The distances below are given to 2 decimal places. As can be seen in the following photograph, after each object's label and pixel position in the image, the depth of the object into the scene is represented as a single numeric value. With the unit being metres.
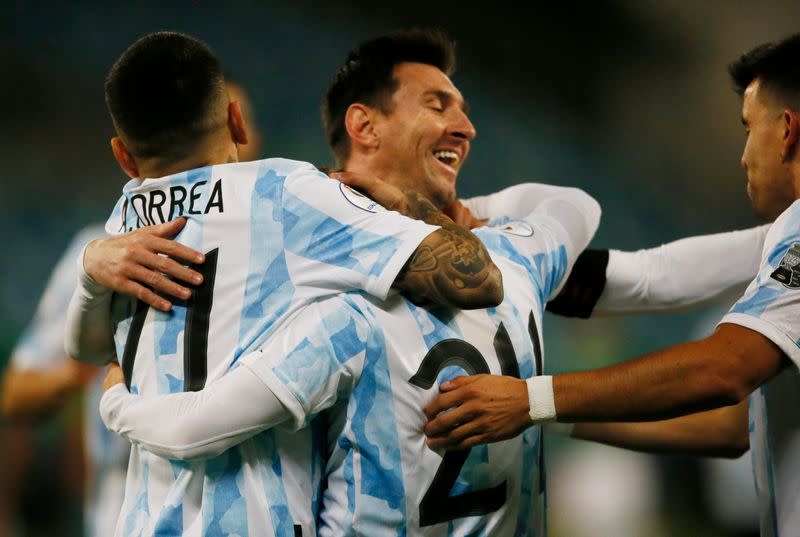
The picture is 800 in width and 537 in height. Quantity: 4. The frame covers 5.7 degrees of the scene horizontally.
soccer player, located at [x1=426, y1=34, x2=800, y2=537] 11.15
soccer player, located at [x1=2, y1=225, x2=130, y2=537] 12.37
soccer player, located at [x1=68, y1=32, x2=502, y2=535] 11.12
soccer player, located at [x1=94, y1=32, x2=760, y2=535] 11.07
